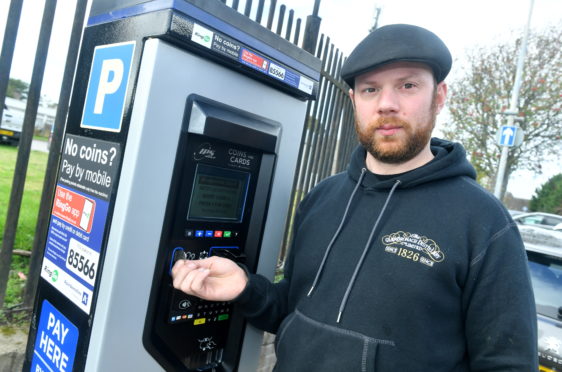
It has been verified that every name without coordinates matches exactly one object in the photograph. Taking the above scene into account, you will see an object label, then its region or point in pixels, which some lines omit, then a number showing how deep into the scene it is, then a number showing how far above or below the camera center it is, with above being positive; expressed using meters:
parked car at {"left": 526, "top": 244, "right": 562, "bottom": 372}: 2.71 -0.49
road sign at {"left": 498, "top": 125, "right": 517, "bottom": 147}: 9.01 +1.94
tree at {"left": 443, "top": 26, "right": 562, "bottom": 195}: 12.73 +3.92
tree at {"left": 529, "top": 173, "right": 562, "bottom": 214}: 20.03 +1.76
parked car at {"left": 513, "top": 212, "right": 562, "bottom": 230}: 12.45 +0.37
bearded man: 1.16 -0.17
